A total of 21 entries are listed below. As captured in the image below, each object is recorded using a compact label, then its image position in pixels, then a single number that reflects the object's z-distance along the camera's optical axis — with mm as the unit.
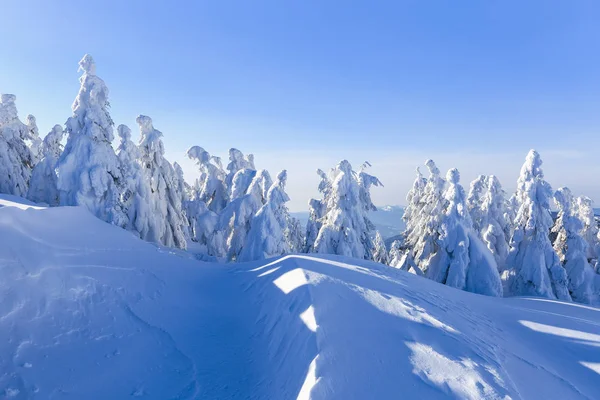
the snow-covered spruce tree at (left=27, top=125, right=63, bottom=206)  23078
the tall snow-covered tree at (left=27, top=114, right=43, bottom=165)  33094
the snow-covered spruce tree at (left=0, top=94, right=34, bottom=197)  24875
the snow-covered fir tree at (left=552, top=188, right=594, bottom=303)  21391
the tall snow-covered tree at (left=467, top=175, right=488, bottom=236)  26203
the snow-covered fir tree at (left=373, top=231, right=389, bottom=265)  31125
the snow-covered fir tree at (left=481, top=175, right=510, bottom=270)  25781
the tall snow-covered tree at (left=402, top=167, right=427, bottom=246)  26753
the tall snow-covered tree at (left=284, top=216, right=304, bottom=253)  37622
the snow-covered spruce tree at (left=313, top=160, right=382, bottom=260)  21672
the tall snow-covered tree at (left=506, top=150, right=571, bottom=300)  19219
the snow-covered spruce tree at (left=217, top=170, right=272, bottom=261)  20469
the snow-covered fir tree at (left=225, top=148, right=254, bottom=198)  30359
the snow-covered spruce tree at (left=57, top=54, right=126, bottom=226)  17578
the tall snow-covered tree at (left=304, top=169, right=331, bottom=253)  27703
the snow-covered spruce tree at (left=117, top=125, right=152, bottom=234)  21547
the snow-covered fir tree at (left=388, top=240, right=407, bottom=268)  28806
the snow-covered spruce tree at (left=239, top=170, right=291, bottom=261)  17750
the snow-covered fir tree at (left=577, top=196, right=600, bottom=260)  28106
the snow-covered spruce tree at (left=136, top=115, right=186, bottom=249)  23938
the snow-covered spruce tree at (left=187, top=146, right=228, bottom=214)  30016
